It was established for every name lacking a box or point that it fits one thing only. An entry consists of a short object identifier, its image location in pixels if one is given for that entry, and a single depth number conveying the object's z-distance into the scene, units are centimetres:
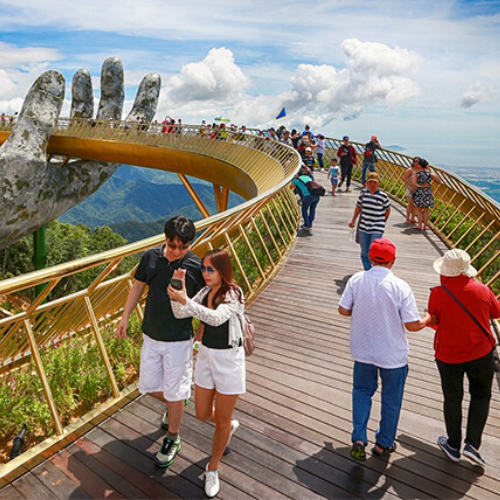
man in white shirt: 323
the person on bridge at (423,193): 1019
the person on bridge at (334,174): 1562
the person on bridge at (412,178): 1030
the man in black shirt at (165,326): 308
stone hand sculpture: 2425
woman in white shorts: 287
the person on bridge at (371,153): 1516
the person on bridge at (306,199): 1005
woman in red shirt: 327
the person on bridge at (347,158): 1550
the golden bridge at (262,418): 319
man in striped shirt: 640
